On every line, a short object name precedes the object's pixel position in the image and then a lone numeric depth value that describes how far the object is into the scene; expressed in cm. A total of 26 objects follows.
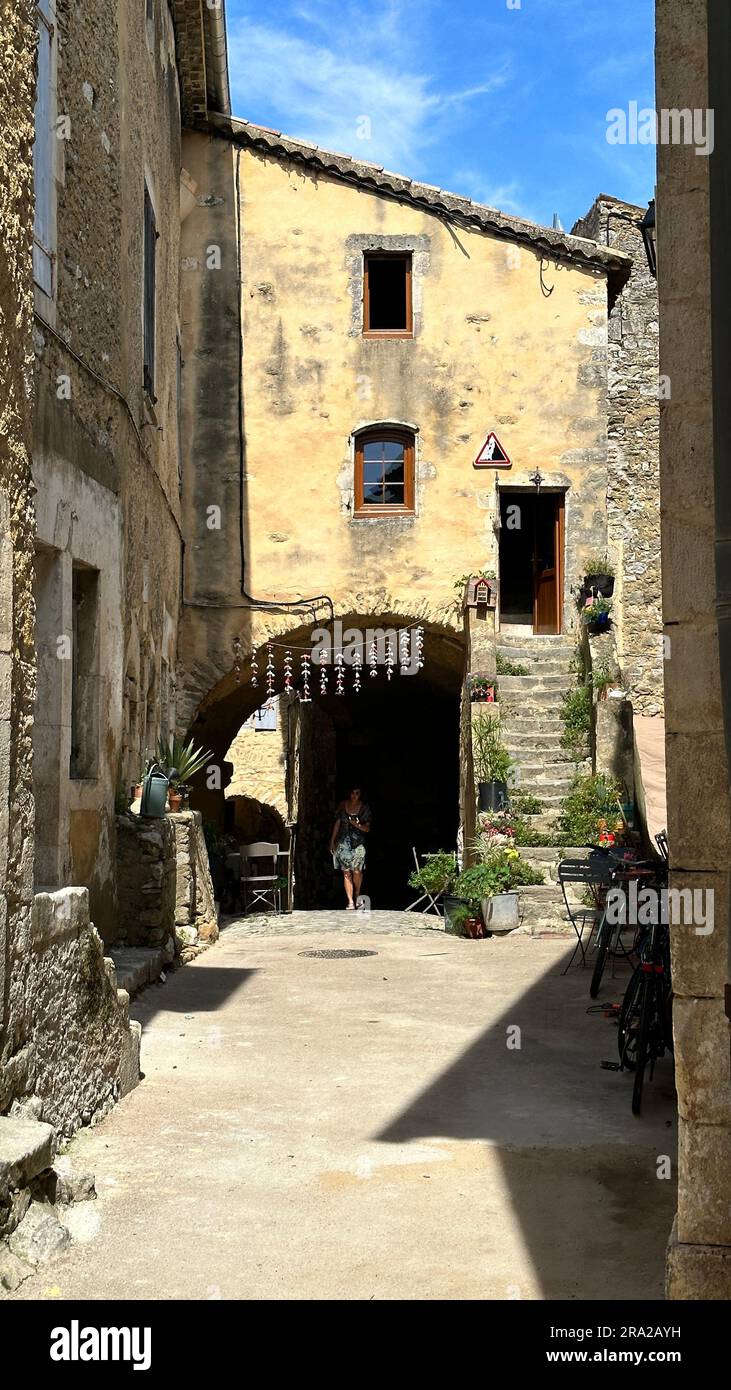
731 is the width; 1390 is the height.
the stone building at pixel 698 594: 350
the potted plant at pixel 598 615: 1548
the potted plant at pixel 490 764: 1446
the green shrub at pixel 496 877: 1329
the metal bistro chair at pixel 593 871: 919
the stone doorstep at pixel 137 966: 845
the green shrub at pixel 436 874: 1515
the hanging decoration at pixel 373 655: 1664
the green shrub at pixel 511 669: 1620
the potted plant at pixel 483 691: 1546
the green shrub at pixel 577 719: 1520
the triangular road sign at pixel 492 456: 1634
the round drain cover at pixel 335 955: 1193
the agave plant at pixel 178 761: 1152
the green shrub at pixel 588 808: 1379
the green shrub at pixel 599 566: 1628
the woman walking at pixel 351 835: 1708
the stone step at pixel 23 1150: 407
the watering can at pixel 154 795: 996
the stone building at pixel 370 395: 1636
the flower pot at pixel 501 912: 1312
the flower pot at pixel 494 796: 1444
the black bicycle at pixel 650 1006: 605
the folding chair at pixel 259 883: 1714
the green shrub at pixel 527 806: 1437
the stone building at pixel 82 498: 470
